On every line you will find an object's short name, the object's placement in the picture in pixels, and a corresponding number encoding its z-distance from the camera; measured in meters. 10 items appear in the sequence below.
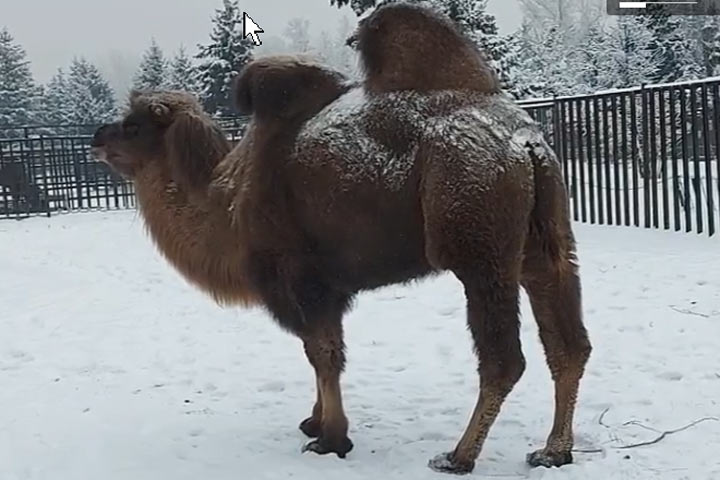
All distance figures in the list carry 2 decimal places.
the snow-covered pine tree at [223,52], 35.59
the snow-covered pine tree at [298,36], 76.03
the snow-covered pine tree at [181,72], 50.58
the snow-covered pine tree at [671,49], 37.62
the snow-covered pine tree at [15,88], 54.75
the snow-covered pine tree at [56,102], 59.37
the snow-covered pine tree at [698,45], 37.43
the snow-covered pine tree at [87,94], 57.94
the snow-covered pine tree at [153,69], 55.46
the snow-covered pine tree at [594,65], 44.41
